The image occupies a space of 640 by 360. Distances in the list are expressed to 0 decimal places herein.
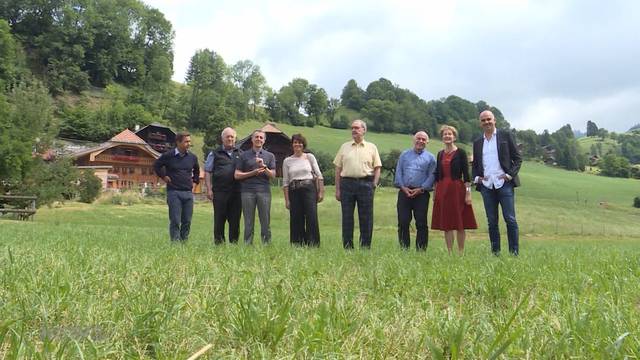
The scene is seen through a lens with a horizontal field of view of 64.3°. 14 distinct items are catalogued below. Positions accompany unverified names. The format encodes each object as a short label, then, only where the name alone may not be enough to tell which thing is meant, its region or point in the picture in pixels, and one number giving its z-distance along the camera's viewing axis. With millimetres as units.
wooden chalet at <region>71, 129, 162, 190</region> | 68875
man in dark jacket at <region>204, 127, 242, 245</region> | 8430
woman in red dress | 7719
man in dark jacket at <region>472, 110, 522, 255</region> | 7289
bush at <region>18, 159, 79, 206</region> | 35719
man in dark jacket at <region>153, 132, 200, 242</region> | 8844
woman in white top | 8234
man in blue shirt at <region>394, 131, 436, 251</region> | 7980
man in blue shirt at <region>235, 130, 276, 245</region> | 8141
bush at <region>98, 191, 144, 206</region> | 46500
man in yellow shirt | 8047
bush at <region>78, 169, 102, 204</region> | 47125
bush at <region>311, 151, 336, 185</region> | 74269
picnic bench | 27859
